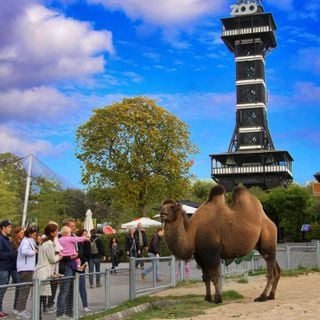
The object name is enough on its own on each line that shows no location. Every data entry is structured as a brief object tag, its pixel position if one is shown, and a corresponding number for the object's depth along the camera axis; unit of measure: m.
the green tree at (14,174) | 56.74
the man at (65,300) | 8.26
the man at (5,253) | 9.28
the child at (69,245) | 9.56
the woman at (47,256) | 8.50
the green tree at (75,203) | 58.86
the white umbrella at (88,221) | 25.02
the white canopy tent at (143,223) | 24.48
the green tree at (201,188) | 76.09
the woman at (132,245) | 17.14
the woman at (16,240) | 9.75
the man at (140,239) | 17.47
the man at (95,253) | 14.29
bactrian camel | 9.57
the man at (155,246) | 16.27
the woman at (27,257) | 9.04
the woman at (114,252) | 18.15
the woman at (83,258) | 8.88
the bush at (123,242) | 25.86
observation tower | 75.06
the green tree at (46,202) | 54.28
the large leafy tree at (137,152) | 37.34
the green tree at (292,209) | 46.44
